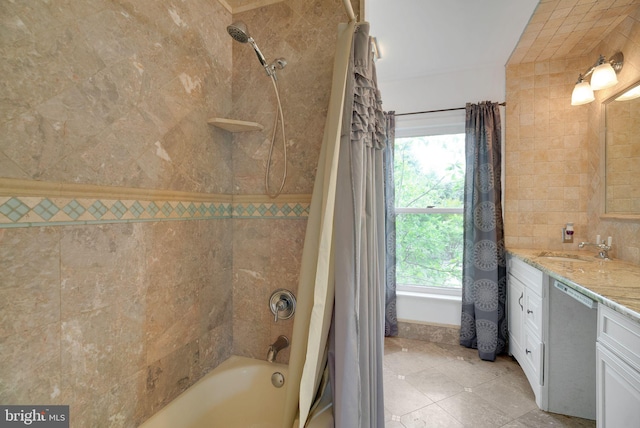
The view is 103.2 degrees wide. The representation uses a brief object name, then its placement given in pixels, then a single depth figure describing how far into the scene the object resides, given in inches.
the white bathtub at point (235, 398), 45.7
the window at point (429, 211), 104.6
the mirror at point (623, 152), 65.1
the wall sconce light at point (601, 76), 68.1
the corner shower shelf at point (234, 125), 49.9
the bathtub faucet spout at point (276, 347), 50.8
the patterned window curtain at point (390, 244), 104.2
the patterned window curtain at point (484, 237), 90.7
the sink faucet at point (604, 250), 71.5
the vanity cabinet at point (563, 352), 62.0
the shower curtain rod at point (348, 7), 38.4
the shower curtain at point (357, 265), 36.5
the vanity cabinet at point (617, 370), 35.8
